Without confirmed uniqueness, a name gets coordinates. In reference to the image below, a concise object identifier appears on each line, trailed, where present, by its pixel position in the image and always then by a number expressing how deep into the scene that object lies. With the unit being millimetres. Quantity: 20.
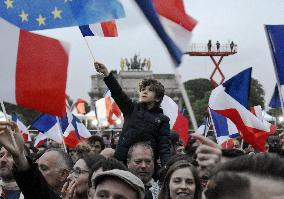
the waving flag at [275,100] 6683
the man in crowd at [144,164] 4285
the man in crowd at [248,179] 1258
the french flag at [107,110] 12215
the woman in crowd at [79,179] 3914
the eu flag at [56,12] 4000
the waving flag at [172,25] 1990
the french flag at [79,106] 20116
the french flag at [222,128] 7988
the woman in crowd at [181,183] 3797
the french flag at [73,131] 10211
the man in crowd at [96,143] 7367
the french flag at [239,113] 5619
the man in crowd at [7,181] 4780
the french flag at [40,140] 12270
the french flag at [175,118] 9398
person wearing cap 2691
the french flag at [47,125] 9580
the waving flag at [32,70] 3303
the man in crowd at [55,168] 4211
